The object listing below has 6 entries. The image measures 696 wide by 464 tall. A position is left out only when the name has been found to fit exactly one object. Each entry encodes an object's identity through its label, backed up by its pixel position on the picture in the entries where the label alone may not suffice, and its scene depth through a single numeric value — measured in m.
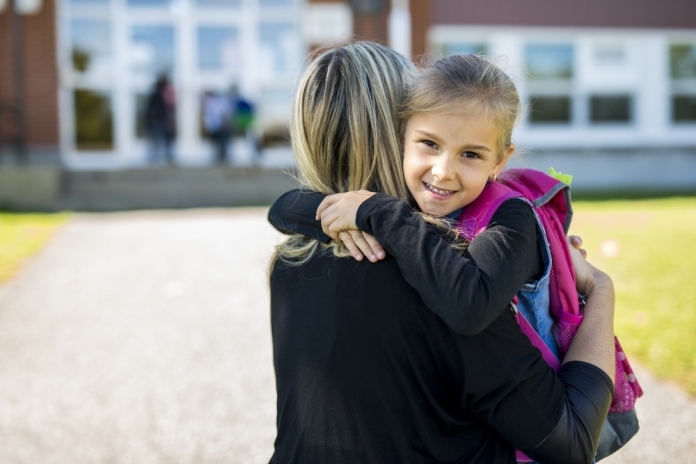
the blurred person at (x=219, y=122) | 13.91
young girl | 1.37
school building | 14.41
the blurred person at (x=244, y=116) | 13.74
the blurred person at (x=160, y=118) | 13.43
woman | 1.39
